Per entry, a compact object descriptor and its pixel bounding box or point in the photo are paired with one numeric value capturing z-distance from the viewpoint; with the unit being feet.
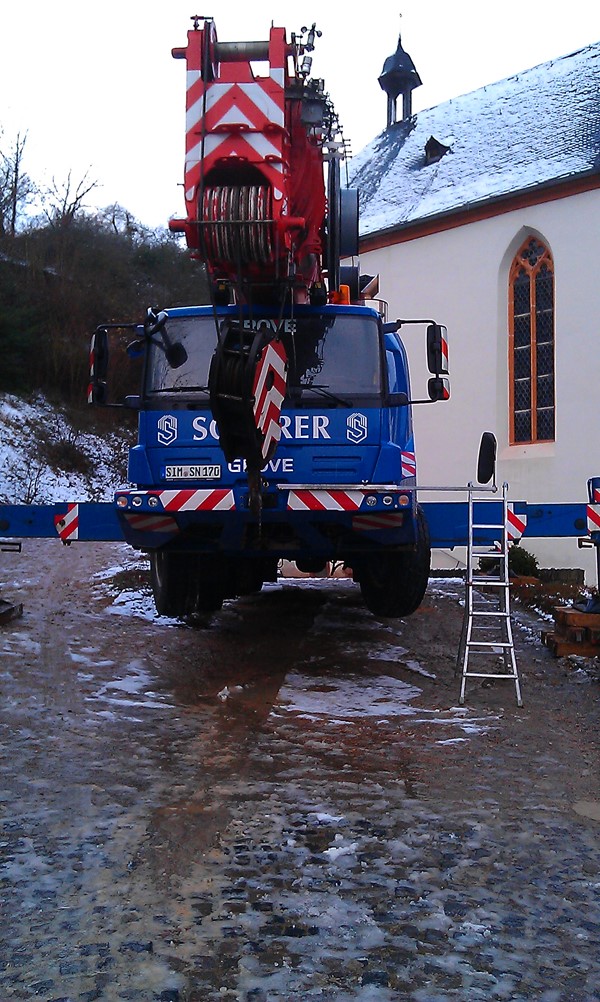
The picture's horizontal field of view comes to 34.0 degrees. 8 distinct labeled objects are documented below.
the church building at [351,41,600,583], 61.62
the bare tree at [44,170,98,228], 113.29
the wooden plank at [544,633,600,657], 27.14
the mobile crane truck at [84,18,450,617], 20.67
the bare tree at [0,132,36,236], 109.09
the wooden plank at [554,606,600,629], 27.17
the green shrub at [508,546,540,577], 53.42
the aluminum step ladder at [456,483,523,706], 22.88
